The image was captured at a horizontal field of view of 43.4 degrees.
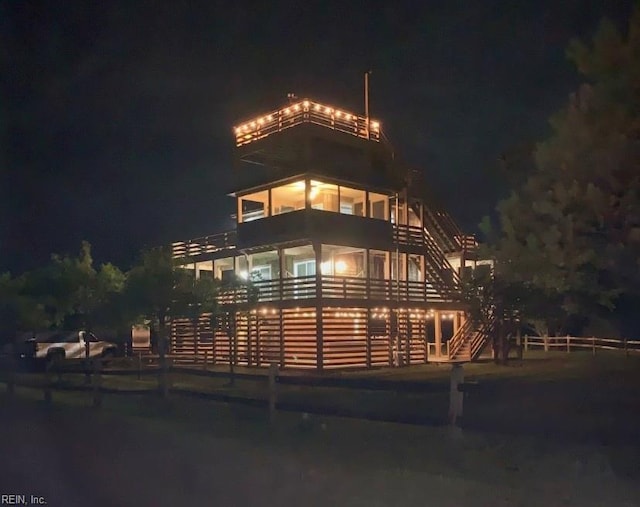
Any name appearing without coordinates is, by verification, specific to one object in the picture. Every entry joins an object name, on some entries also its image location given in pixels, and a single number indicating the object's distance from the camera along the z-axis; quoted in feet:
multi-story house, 106.01
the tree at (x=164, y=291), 86.94
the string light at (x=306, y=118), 109.29
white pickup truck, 119.75
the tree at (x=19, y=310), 118.42
